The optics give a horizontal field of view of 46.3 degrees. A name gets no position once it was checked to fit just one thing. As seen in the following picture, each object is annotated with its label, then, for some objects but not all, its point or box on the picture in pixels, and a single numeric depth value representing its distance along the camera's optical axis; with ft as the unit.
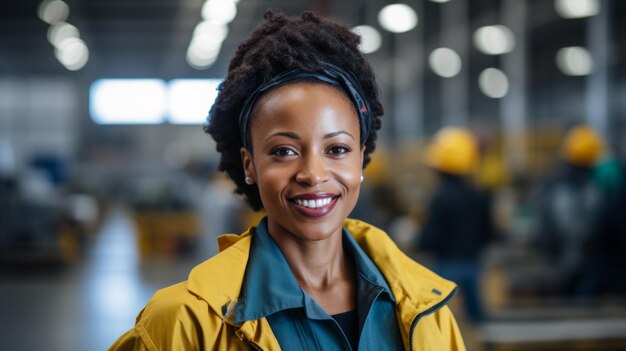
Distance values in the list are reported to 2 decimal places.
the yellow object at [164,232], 46.09
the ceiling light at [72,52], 74.39
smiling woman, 4.83
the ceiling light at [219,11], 45.47
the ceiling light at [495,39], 58.18
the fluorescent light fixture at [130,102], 72.43
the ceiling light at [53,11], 57.72
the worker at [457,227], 19.39
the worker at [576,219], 19.62
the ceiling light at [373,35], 63.18
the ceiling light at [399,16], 47.19
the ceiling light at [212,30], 56.81
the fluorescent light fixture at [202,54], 69.36
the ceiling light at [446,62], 67.01
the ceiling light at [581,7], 36.81
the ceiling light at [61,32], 66.25
